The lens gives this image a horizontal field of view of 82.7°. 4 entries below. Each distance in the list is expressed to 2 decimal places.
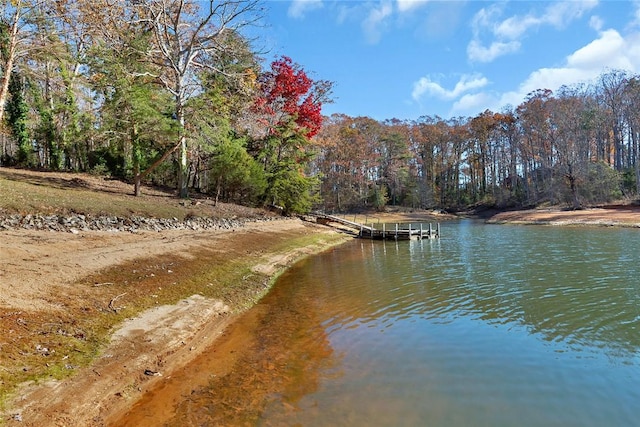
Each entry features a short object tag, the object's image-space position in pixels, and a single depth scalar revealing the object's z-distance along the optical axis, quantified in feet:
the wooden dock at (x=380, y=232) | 89.51
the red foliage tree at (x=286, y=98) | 99.71
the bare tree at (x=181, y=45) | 68.03
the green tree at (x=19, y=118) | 81.46
